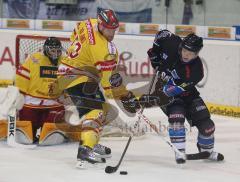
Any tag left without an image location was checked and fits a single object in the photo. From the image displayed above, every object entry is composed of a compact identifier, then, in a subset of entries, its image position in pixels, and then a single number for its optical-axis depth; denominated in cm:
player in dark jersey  822
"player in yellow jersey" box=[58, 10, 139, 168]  779
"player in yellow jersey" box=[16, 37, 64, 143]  971
